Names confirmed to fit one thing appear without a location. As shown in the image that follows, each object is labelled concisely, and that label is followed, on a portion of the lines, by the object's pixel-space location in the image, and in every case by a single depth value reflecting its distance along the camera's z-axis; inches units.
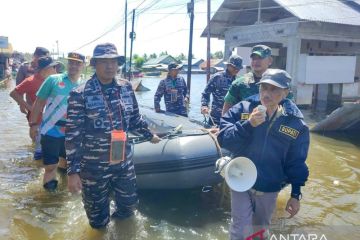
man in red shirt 205.6
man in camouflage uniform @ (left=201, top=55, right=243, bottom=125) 223.2
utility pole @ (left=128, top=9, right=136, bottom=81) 960.9
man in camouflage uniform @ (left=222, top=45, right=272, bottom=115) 153.3
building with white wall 530.0
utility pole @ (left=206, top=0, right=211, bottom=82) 566.9
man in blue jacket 103.4
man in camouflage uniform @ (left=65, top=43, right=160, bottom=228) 122.6
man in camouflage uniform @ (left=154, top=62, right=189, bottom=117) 271.7
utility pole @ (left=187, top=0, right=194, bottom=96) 536.0
